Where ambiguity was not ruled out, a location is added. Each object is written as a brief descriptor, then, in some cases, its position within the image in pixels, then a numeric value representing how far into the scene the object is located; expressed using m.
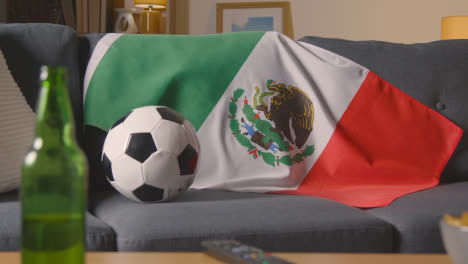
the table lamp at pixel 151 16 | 4.77
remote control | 0.73
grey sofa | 1.27
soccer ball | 1.46
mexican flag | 1.78
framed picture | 5.05
